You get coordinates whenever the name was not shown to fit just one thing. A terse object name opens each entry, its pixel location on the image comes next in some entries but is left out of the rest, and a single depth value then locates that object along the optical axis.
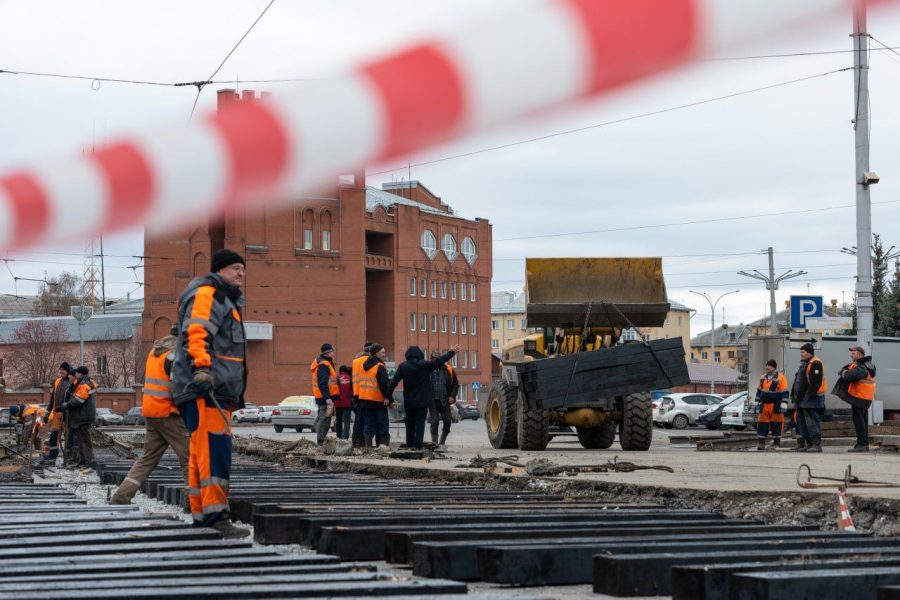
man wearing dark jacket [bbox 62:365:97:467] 18.45
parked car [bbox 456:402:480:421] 80.88
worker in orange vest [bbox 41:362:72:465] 19.80
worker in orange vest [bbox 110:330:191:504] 10.95
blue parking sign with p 25.14
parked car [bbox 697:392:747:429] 40.84
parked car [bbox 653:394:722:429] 49.38
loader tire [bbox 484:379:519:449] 20.52
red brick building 84.31
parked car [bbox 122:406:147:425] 70.38
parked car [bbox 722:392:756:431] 39.91
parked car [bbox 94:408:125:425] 66.35
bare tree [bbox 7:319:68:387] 87.88
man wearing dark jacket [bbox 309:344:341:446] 21.56
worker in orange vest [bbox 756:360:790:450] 22.59
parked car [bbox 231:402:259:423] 70.12
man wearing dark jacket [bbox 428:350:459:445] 21.20
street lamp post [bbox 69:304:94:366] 50.38
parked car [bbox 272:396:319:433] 49.56
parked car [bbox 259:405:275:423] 71.31
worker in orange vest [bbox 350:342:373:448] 19.20
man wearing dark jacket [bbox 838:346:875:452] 19.89
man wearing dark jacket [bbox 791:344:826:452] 20.42
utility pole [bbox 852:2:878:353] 23.17
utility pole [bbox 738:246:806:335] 57.78
